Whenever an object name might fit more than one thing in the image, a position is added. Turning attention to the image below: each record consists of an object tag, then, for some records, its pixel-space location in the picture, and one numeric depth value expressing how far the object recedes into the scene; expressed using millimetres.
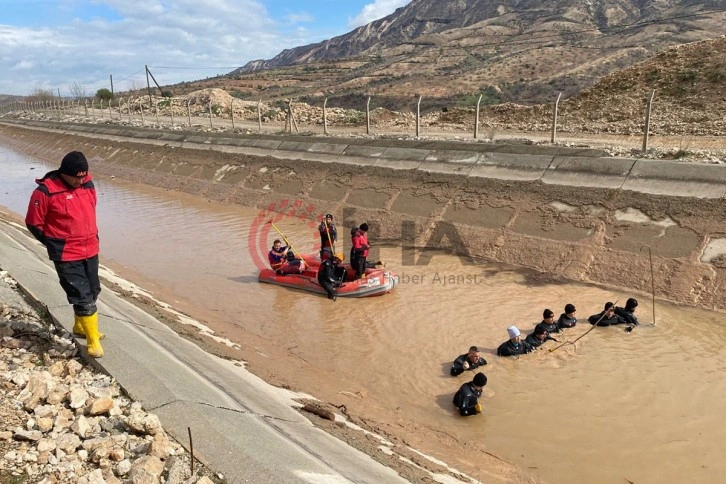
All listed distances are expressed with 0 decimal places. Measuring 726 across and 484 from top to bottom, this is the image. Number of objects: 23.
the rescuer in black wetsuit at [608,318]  8922
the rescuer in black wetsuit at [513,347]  8180
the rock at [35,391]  4043
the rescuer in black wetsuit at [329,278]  10977
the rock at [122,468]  3430
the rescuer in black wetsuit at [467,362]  7643
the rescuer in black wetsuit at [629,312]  8945
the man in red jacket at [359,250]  11000
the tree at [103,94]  74362
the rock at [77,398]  4094
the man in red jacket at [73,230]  4656
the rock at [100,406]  4027
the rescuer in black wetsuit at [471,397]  6719
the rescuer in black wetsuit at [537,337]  8328
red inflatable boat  10852
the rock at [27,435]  3617
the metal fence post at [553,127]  16105
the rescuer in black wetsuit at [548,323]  8461
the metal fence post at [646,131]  13680
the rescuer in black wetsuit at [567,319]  8898
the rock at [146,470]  3312
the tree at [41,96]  100456
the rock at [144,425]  3824
